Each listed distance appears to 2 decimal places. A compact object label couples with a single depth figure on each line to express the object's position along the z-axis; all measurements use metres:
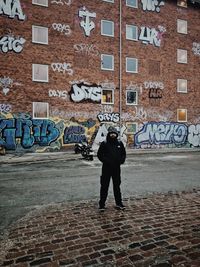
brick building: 15.36
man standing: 4.43
